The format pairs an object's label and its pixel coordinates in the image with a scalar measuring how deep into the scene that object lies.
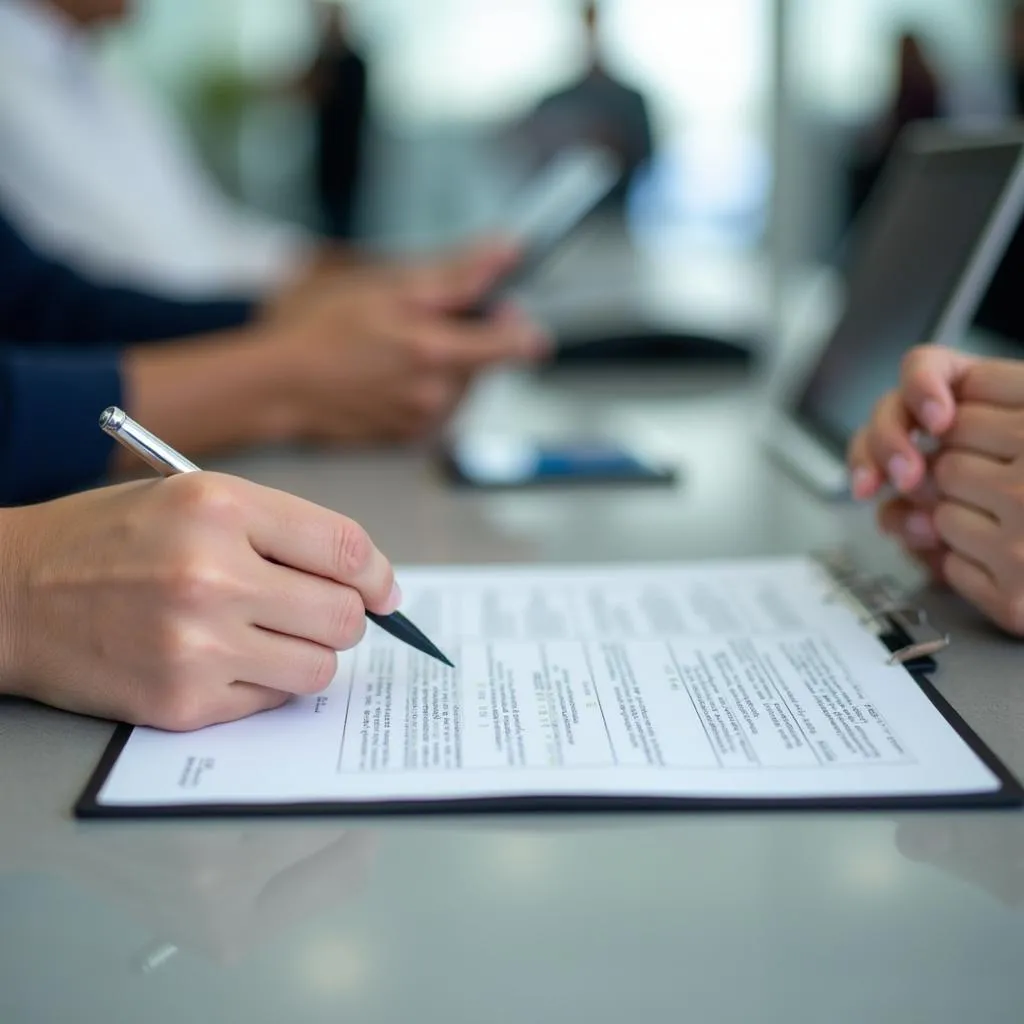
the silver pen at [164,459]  0.48
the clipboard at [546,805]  0.41
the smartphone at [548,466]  0.94
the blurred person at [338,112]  5.17
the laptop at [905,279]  0.73
